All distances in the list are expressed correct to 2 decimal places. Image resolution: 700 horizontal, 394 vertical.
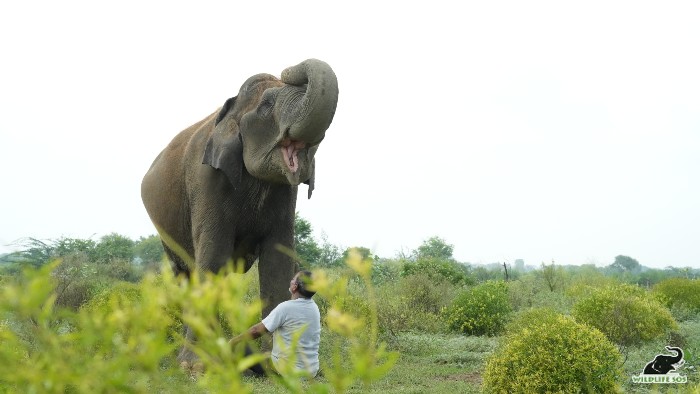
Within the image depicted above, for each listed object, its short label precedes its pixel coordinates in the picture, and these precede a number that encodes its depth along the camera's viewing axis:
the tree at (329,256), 42.56
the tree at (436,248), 60.01
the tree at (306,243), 42.94
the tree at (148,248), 58.28
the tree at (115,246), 44.27
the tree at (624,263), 113.79
